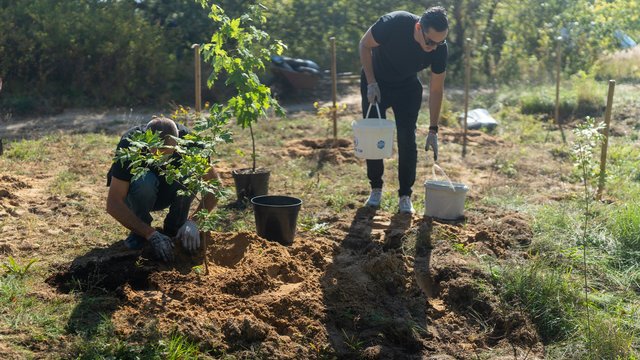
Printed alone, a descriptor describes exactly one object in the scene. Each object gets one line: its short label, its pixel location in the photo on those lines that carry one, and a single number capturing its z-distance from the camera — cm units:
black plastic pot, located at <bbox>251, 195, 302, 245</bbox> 483
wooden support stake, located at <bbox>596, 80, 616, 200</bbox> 633
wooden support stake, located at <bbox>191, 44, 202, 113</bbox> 672
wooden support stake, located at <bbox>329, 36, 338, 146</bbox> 853
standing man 546
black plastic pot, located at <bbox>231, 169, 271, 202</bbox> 607
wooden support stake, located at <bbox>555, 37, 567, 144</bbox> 1037
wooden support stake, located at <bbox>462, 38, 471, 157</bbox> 871
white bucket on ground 555
